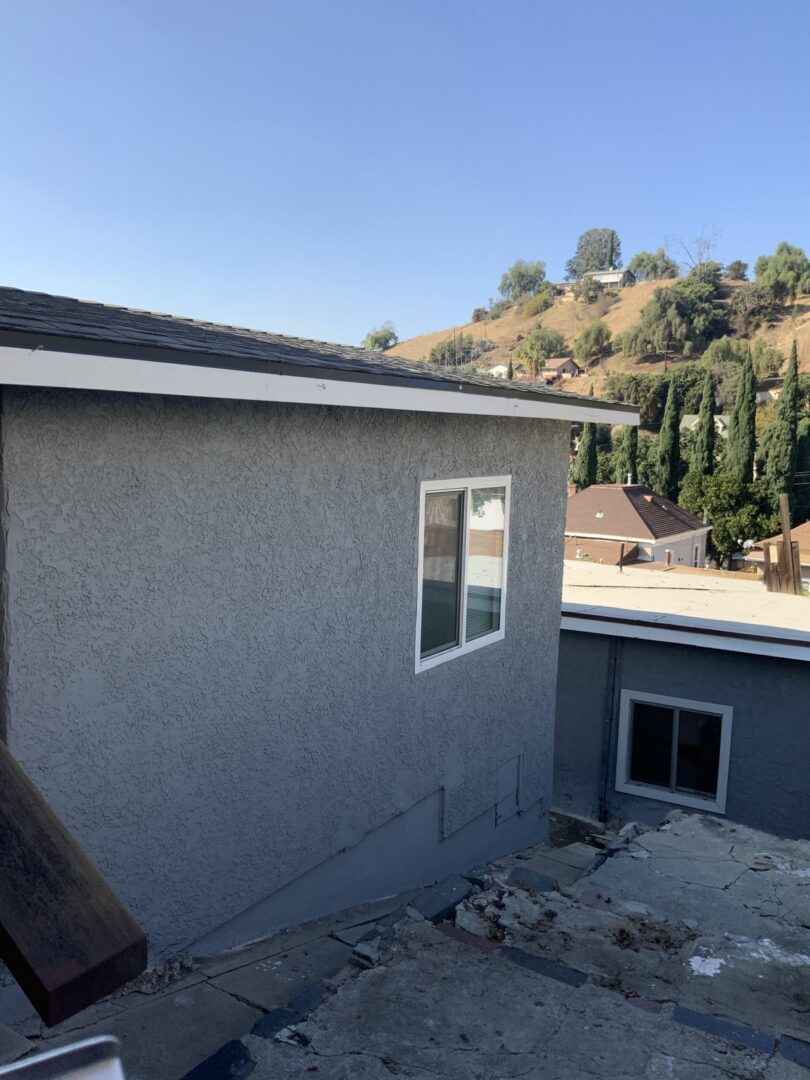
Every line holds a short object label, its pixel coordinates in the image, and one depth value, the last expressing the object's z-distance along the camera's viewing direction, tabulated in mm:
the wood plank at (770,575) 23275
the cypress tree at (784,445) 41656
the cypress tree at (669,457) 44219
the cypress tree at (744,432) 43125
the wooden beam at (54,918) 962
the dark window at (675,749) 10281
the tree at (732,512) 40125
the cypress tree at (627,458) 46500
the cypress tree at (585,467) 46156
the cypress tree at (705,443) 44219
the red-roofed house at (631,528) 34688
